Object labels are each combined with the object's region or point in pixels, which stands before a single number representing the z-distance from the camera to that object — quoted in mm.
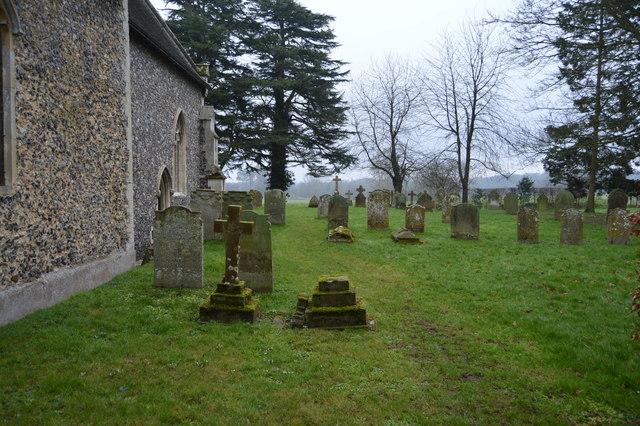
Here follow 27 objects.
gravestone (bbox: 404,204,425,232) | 14648
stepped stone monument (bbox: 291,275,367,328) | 5645
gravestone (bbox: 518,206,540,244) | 12555
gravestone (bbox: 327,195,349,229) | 14539
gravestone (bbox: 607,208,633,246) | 11969
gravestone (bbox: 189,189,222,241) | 12133
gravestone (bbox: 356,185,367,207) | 26917
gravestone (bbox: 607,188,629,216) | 16484
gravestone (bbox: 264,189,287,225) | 16766
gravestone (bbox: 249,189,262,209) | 25055
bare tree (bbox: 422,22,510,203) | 23406
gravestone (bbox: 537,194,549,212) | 25469
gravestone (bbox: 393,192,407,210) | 25970
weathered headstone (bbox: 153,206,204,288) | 7262
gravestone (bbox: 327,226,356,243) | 12859
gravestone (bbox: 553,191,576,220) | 18469
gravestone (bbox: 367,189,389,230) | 15188
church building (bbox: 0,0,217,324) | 5430
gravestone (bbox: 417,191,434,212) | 23823
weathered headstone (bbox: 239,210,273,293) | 7195
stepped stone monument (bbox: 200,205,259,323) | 5727
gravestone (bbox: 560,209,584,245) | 12148
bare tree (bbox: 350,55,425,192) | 29625
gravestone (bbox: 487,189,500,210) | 26938
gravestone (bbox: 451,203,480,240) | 13312
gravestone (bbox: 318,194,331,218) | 19781
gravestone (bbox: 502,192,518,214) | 22188
